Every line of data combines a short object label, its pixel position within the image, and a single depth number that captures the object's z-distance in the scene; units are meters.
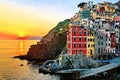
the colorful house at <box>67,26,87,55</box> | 36.71
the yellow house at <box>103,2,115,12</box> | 53.30
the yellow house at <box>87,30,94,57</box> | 38.11
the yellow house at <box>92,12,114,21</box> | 48.71
